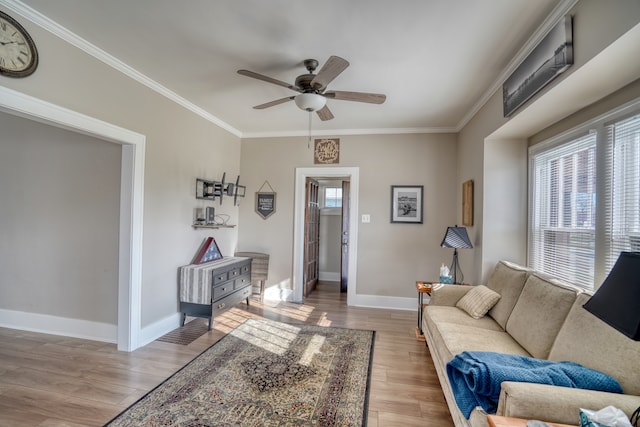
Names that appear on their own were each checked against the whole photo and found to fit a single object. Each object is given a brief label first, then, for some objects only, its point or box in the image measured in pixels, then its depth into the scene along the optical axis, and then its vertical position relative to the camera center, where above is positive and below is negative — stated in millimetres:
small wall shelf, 3740 -155
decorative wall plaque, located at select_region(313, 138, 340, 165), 4594 +1006
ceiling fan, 2357 +1032
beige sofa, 1188 -698
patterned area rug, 1932 -1301
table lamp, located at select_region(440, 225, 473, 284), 3227 -215
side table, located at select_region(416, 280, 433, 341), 3260 -928
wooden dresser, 3361 -864
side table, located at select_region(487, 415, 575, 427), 1115 -762
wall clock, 1878 +1046
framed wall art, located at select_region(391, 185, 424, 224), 4371 +212
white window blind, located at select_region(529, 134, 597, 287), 2184 +84
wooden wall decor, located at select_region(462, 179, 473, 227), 3512 +196
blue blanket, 1306 -699
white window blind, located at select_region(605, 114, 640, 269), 1787 +213
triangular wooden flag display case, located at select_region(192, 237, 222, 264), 3729 -495
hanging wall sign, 4770 +192
